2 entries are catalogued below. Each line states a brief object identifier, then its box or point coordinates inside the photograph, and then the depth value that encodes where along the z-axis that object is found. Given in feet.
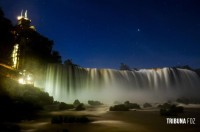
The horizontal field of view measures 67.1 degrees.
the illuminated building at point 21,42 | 71.97
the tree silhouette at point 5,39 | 65.21
